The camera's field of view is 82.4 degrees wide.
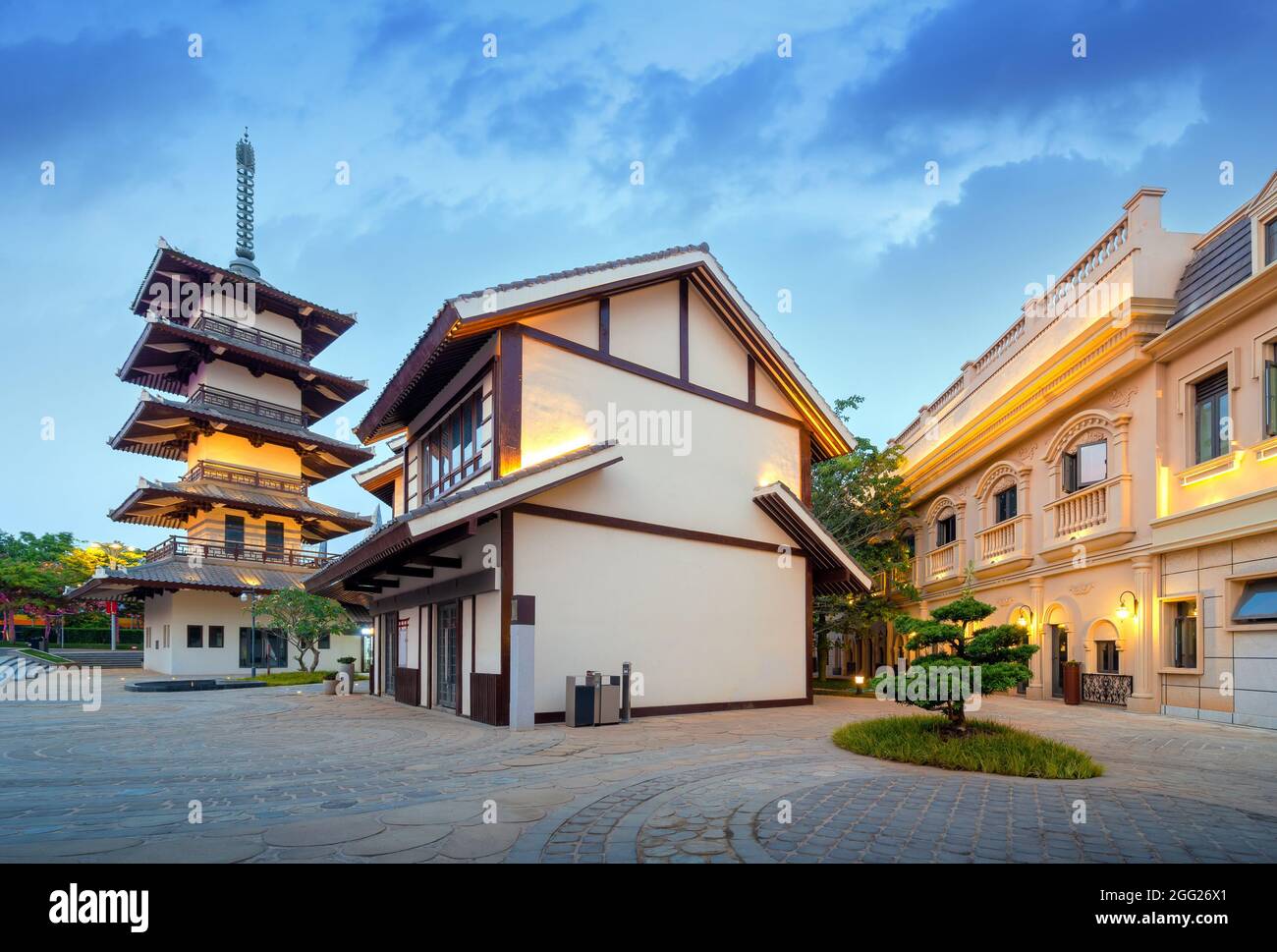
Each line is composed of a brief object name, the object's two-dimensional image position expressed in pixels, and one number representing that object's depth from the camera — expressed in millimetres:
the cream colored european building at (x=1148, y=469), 13578
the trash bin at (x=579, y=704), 12844
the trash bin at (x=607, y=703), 13070
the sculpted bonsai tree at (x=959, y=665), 9906
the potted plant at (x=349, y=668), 23984
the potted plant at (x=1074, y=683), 18484
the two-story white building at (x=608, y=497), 13427
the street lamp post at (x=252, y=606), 30125
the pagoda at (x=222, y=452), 33281
